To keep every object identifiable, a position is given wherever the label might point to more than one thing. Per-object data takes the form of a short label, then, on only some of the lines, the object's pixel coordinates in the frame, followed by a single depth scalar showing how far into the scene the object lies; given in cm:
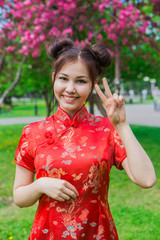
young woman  137
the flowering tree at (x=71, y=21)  610
